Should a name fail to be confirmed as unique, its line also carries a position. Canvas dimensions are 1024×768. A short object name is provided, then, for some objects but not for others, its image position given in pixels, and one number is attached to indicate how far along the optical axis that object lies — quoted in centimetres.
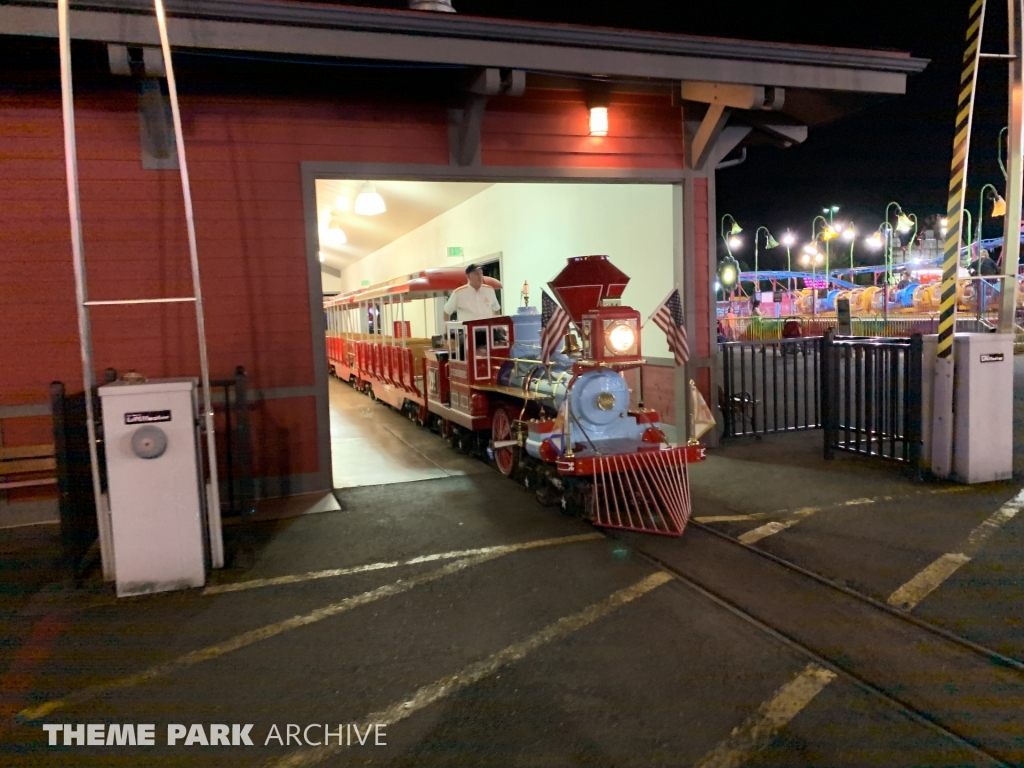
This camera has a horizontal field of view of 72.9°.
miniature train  623
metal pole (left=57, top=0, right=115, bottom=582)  483
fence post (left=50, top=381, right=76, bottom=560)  549
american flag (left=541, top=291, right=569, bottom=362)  658
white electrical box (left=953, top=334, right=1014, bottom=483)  714
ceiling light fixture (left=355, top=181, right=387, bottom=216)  1384
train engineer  958
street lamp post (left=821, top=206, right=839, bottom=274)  3412
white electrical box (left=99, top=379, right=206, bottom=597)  504
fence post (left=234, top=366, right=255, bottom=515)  623
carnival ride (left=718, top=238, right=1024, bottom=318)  3250
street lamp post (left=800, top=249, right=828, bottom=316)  4400
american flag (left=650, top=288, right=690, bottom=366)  641
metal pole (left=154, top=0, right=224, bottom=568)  500
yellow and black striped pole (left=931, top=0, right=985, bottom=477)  713
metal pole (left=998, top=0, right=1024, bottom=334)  711
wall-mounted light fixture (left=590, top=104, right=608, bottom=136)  857
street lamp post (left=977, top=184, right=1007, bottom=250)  1138
